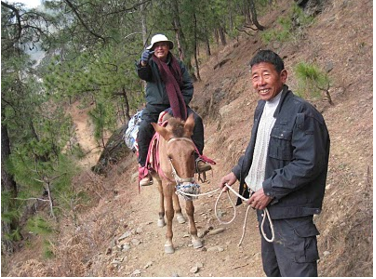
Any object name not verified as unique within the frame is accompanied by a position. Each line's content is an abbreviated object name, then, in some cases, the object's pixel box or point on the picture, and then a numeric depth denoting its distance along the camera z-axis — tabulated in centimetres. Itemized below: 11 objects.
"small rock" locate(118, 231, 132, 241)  546
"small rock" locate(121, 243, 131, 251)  504
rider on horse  452
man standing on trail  208
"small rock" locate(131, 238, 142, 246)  511
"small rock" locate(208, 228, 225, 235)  479
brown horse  351
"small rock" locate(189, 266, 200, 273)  413
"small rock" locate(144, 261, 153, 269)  447
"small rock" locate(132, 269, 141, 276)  441
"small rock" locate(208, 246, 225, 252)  442
